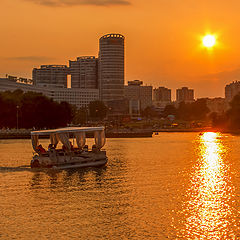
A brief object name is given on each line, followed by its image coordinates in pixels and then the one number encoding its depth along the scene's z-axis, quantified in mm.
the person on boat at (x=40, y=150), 57925
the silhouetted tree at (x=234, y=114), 187500
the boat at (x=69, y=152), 56531
